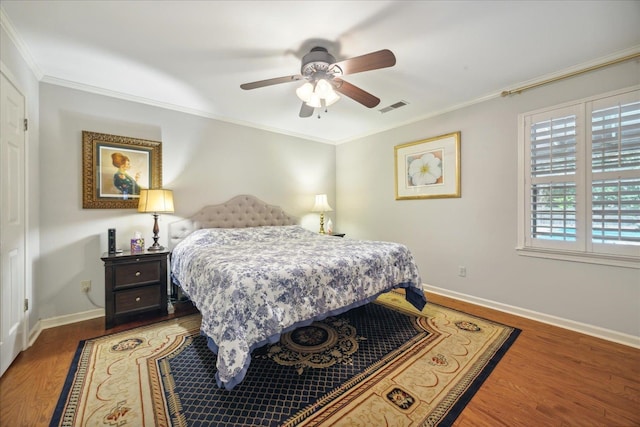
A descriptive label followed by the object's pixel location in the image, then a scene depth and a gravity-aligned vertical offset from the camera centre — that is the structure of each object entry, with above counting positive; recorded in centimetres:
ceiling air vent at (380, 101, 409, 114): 331 +138
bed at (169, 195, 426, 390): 160 -53
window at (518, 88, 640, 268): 225 +27
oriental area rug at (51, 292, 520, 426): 148 -116
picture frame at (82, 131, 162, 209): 281 +50
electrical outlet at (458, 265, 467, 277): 332 -79
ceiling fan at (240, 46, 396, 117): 189 +110
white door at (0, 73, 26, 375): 182 -8
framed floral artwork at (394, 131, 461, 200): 342 +61
